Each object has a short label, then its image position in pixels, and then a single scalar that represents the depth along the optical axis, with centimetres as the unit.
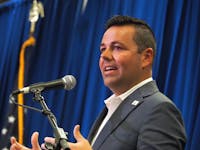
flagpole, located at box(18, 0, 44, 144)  430
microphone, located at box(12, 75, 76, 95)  204
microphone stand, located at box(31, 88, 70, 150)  185
